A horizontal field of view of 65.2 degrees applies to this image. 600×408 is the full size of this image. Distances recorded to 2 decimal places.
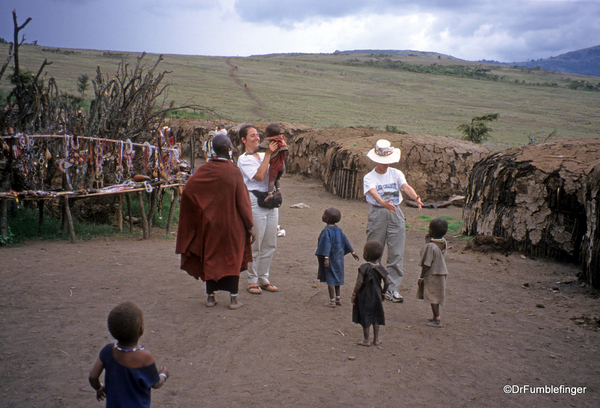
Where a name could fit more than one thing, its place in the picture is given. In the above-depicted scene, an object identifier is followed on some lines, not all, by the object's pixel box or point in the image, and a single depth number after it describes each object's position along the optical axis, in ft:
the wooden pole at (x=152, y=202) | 27.27
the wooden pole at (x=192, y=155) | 32.24
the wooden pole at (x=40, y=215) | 24.04
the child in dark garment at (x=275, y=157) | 15.93
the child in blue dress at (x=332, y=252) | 15.70
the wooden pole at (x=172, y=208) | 27.71
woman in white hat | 16.92
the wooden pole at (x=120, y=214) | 26.50
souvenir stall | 22.52
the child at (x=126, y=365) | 7.27
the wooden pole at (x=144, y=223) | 25.64
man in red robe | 14.55
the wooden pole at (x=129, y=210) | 27.61
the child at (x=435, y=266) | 14.69
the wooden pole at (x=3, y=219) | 21.42
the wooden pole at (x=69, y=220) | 23.17
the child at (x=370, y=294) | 12.87
